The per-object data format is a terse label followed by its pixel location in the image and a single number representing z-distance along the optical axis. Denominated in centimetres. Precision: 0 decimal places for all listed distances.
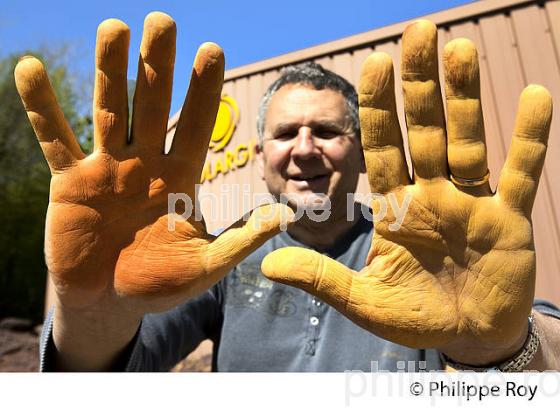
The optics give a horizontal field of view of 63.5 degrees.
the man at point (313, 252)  24
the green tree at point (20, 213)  607
